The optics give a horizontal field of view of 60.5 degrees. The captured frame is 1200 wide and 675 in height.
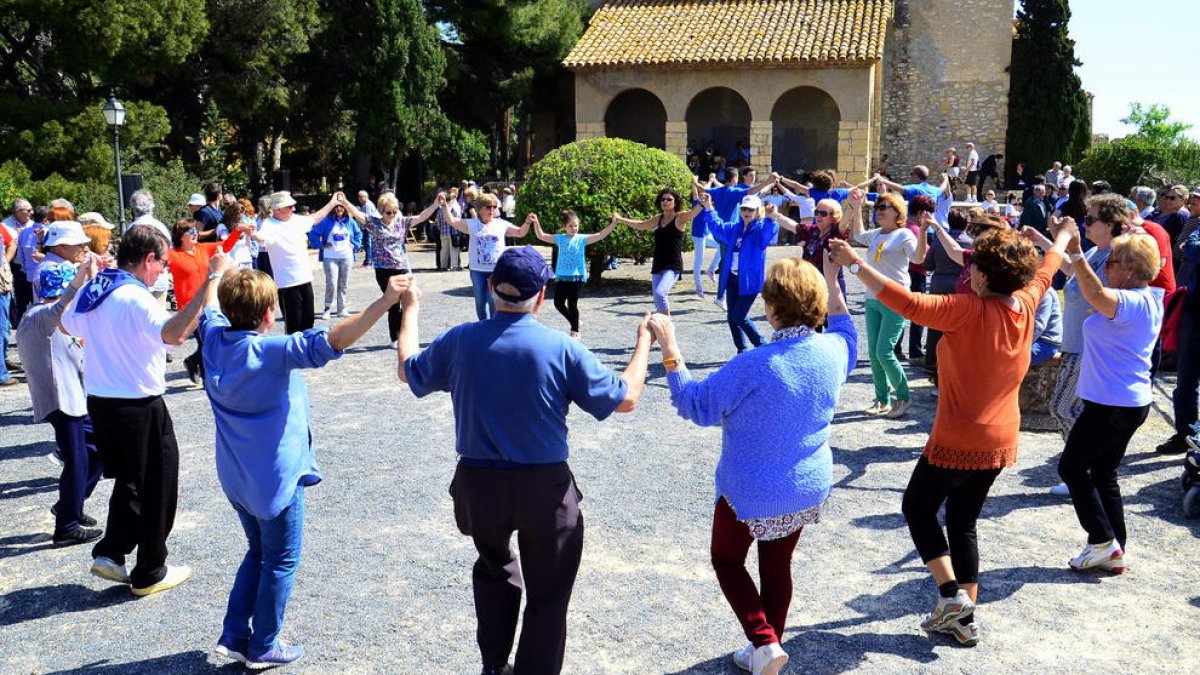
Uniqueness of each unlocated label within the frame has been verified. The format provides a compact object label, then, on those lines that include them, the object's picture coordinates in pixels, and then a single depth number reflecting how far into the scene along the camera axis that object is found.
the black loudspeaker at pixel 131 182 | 16.05
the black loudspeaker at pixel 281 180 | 24.94
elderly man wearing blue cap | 3.53
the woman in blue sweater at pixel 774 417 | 3.66
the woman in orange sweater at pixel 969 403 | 4.20
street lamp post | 16.77
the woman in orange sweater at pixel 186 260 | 8.24
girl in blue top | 10.97
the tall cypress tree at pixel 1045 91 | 27.42
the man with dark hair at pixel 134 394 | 4.86
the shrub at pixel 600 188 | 15.63
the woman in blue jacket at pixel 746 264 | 9.23
